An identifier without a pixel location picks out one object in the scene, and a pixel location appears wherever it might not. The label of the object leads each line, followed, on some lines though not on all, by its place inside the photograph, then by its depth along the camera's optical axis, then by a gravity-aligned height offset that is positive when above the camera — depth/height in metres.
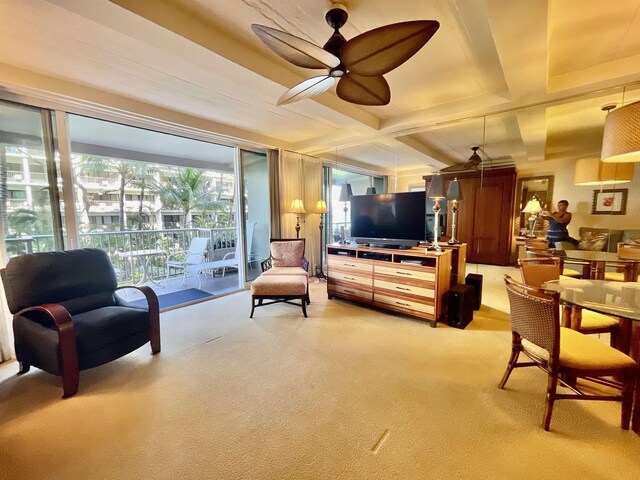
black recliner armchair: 1.90 -0.81
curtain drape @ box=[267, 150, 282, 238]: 4.58 +0.50
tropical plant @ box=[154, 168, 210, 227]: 5.48 +0.58
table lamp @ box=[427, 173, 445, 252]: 3.24 +0.28
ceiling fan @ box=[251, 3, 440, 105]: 1.32 +0.93
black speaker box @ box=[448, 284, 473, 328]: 2.91 -1.00
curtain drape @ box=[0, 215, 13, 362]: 2.35 -0.96
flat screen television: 3.27 -0.04
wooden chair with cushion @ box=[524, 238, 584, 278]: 3.01 -0.44
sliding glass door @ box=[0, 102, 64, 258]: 2.42 +0.33
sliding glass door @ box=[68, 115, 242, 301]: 4.31 +0.23
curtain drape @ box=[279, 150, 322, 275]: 4.73 +0.44
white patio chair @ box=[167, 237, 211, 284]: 4.88 -0.69
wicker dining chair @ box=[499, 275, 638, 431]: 1.49 -0.81
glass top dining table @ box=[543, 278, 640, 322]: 1.51 -0.54
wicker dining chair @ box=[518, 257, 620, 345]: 1.99 -0.61
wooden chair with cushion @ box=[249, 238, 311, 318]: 3.25 -0.78
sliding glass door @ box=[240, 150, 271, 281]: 4.46 +0.16
